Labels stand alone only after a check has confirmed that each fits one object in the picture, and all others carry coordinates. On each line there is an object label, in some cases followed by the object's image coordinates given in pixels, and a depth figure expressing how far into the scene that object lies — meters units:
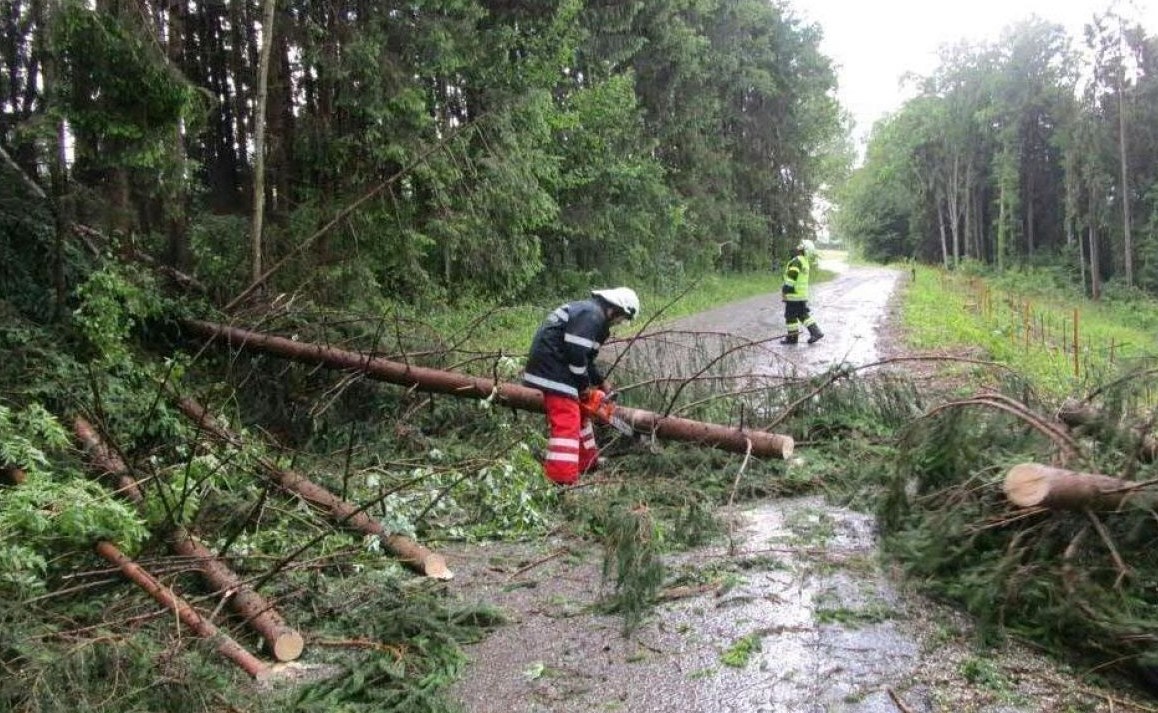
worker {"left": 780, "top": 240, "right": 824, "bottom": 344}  10.49
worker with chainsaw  5.30
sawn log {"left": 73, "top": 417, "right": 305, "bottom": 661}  3.44
